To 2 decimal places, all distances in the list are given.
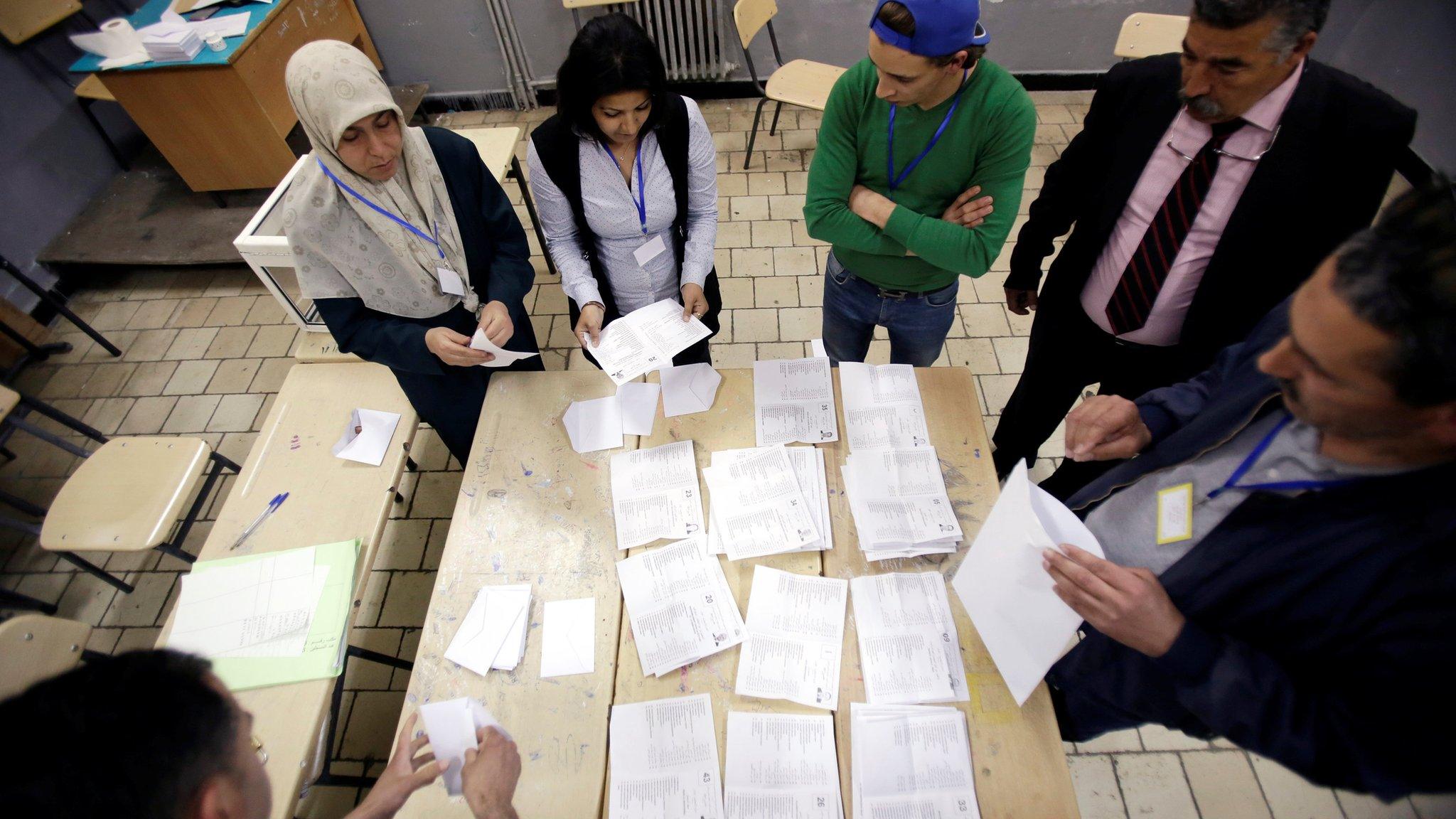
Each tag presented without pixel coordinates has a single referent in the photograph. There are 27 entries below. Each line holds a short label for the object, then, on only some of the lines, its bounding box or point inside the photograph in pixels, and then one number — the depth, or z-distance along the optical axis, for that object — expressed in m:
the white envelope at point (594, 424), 2.05
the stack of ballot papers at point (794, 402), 2.02
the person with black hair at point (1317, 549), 0.90
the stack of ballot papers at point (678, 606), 1.61
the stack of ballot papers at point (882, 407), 1.99
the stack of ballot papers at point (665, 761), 1.42
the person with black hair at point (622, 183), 1.76
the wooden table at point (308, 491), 1.67
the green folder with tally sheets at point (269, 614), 1.74
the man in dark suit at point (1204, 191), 1.49
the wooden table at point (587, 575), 1.45
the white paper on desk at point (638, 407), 2.08
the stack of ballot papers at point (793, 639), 1.55
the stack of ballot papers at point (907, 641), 1.53
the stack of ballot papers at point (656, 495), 1.83
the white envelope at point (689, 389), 2.11
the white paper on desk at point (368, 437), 2.24
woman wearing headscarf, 1.67
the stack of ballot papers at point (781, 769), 1.40
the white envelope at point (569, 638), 1.62
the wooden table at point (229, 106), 3.63
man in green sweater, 1.53
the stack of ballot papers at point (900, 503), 1.74
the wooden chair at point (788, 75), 4.14
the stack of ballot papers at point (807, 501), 1.79
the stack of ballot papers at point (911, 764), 1.39
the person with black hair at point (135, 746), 0.77
